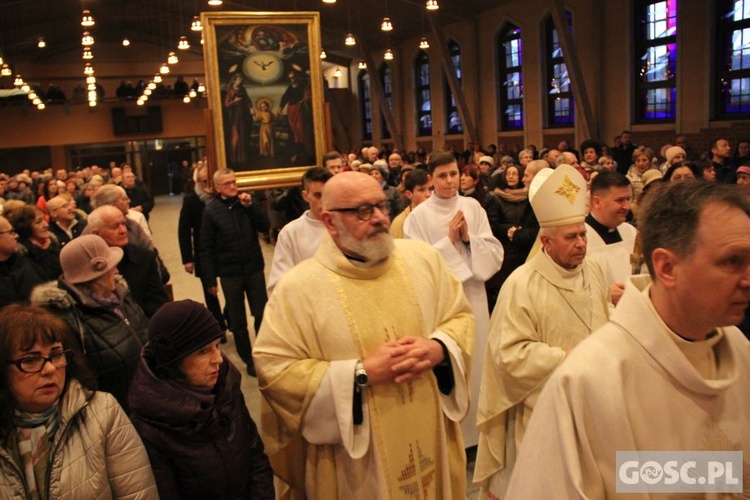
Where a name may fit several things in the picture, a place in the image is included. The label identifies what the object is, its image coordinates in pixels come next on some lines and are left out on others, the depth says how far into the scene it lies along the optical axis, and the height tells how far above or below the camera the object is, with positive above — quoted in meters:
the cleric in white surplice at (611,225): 4.05 -0.47
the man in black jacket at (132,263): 4.39 -0.56
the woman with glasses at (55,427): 2.44 -0.86
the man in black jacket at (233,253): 6.36 -0.76
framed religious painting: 6.21 +0.61
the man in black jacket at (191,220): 7.61 -0.55
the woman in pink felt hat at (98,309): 3.24 -0.62
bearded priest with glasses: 2.79 -0.80
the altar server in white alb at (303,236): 4.72 -0.48
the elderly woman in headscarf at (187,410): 2.68 -0.89
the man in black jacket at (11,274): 4.40 -0.59
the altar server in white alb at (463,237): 4.79 -0.57
